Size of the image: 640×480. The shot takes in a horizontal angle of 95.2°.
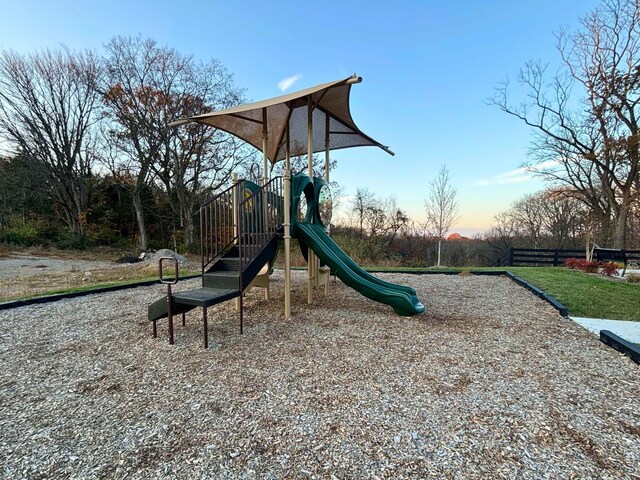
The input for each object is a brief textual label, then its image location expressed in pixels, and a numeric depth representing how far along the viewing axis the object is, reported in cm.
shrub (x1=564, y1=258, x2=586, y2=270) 948
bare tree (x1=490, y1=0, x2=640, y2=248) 1232
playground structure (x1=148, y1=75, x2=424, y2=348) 345
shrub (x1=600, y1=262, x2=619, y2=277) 836
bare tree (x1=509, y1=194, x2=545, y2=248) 1852
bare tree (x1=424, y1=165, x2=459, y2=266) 1229
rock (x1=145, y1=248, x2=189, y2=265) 1096
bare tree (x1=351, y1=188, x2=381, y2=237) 1586
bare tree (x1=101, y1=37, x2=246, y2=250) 1355
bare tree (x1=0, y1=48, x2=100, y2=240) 1359
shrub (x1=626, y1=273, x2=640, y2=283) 728
